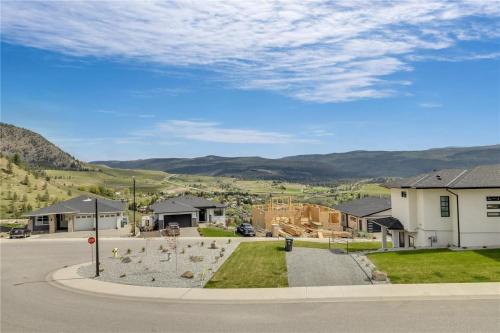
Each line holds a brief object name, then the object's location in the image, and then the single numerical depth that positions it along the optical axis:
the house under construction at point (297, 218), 55.66
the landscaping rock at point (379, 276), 23.42
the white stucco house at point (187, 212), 57.56
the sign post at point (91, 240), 27.53
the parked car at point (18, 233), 48.97
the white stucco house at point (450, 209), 31.16
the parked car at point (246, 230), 52.16
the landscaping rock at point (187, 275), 25.77
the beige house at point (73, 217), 54.50
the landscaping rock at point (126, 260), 31.78
